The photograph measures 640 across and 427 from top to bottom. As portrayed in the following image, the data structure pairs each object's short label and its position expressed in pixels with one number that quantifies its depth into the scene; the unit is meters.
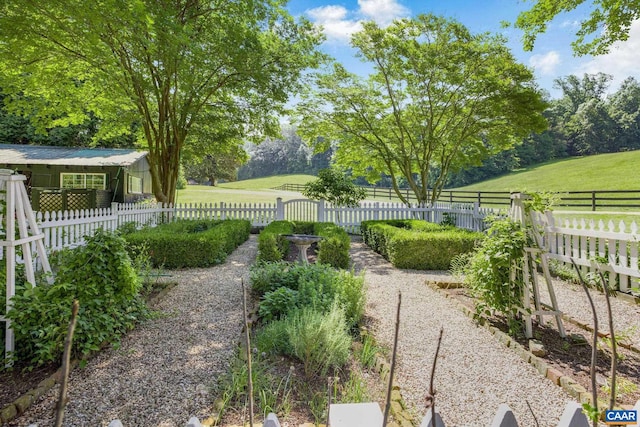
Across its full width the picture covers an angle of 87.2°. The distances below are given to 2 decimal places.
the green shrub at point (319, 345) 2.57
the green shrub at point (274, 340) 2.82
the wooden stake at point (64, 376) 0.54
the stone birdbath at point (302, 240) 6.63
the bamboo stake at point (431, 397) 0.79
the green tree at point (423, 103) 10.22
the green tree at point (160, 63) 6.61
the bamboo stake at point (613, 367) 0.94
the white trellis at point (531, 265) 3.23
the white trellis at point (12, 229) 2.61
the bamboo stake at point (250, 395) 0.94
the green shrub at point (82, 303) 2.54
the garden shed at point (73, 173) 13.18
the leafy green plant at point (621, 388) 2.29
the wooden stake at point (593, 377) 0.87
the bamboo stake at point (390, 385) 0.77
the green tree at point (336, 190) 12.69
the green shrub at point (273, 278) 4.40
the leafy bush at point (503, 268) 3.28
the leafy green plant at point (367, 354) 2.73
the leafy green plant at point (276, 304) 3.57
